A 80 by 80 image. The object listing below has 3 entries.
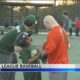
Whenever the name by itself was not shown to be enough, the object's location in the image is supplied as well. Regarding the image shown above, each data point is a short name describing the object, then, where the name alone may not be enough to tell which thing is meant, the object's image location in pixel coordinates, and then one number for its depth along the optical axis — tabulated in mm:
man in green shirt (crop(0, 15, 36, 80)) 11632
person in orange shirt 10519
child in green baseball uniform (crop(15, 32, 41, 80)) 11073
